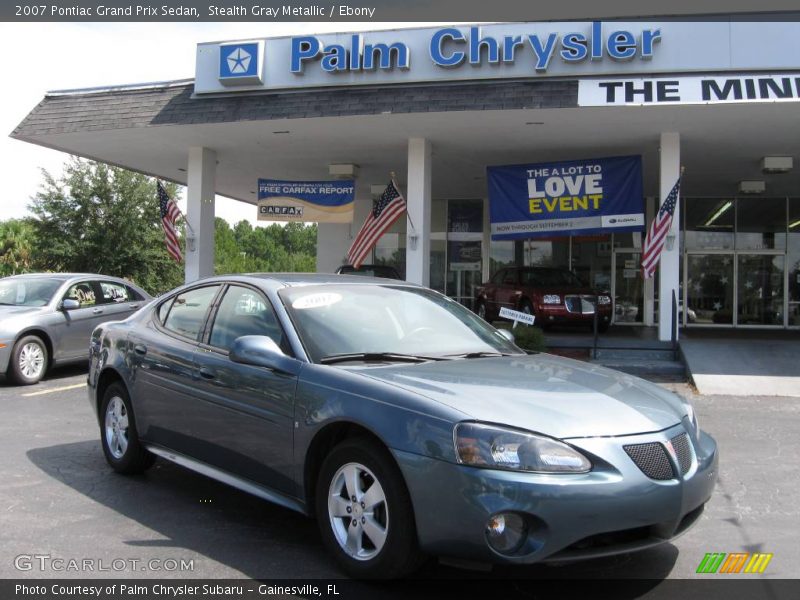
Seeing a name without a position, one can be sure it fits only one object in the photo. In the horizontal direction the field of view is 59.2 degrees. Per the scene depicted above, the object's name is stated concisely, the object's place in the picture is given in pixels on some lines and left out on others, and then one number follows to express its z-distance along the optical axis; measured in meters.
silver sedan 9.62
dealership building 11.33
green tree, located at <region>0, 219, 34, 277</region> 27.12
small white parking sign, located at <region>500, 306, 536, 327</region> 10.05
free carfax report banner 16.33
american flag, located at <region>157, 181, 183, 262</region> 15.87
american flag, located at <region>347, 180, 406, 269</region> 14.41
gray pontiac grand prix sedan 3.04
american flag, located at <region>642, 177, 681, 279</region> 12.95
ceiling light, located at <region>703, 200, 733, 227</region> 19.66
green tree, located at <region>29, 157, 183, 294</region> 25.67
